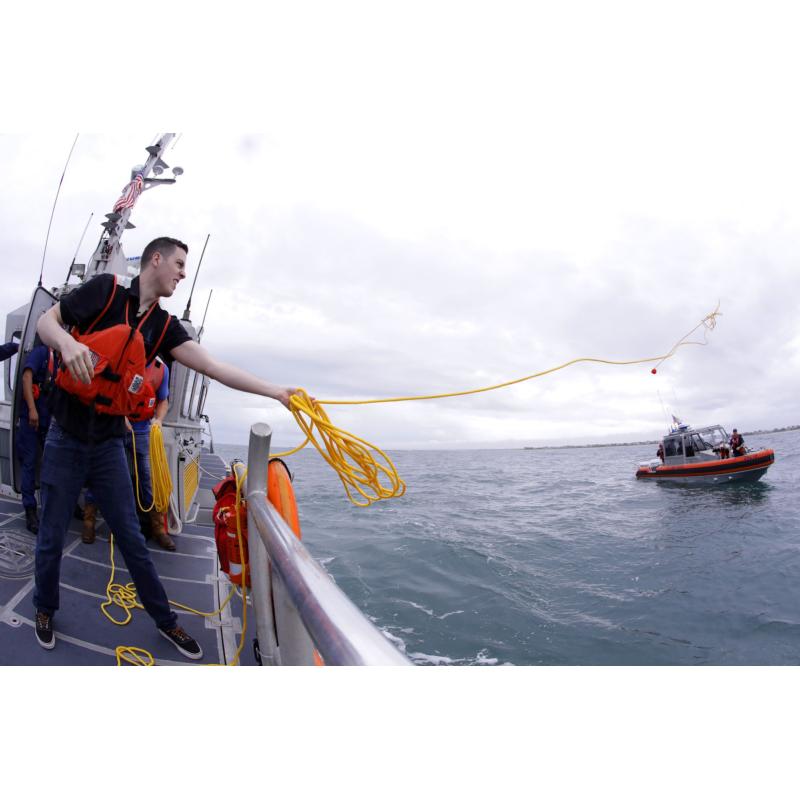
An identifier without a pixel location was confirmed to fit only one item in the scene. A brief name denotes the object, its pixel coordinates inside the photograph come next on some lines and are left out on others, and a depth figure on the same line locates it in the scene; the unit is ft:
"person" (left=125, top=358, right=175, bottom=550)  12.76
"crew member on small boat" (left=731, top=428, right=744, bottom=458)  65.00
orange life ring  5.64
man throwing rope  6.39
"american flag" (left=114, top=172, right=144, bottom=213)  18.53
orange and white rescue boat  62.03
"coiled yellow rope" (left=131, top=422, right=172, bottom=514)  12.03
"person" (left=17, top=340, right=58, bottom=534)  12.58
